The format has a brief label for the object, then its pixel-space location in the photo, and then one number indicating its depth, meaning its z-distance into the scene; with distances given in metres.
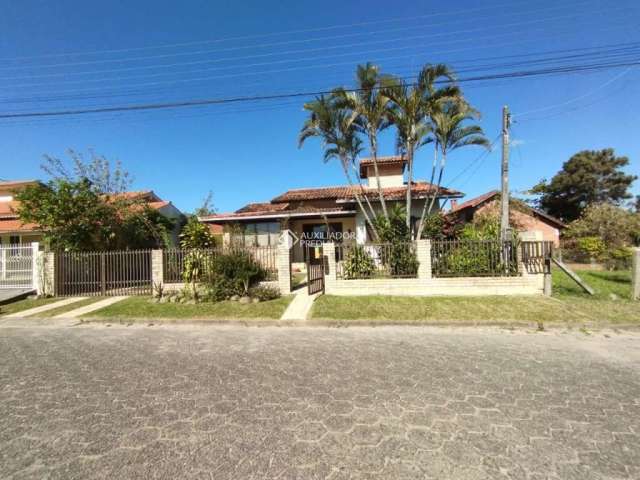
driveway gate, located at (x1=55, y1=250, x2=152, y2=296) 11.52
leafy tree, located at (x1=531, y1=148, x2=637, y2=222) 35.59
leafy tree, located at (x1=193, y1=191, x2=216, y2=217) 21.52
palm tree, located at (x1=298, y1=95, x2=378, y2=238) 12.37
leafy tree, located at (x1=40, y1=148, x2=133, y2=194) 14.40
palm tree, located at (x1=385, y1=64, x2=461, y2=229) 11.27
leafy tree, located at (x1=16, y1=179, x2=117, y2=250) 11.91
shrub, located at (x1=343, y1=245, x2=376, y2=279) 10.32
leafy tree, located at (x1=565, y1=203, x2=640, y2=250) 19.84
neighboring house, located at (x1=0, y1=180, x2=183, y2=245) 17.61
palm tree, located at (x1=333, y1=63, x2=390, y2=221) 11.56
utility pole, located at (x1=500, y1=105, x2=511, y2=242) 11.04
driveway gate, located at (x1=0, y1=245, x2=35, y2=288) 12.05
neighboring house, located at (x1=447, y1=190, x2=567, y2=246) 19.84
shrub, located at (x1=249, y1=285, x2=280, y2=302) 9.52
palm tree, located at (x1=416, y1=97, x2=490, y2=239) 11.55
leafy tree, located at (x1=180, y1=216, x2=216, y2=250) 13.17
